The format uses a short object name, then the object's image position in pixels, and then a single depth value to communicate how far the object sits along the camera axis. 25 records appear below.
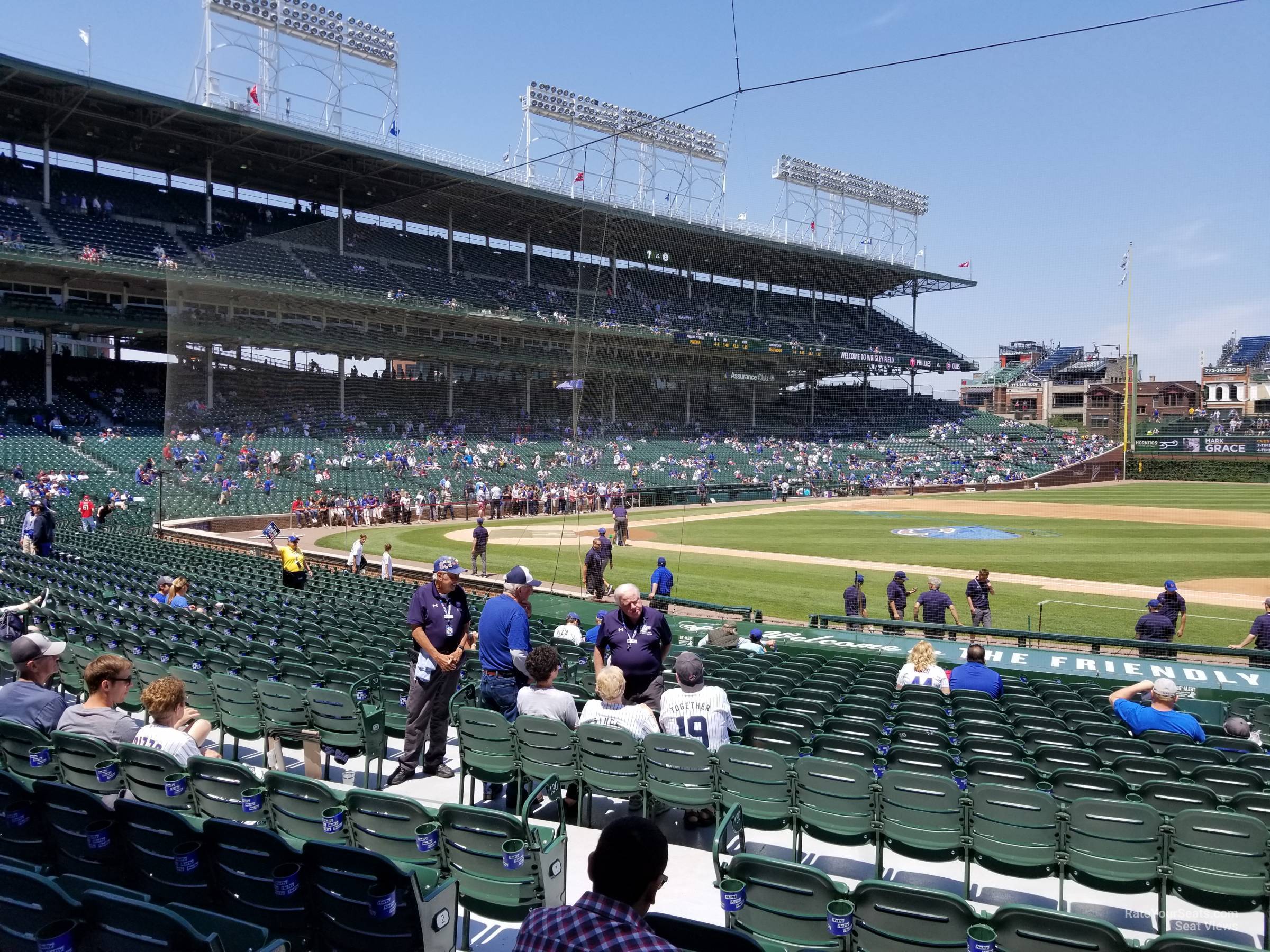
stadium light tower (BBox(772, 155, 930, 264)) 53.09
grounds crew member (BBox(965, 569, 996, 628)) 15.70
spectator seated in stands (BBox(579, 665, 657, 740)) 5.79
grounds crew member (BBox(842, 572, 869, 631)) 16.38
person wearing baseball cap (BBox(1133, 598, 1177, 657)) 13.88
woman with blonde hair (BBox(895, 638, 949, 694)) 8.39
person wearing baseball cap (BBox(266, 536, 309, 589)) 15.52
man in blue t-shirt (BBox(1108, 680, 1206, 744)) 7.10
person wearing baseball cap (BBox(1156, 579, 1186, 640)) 14.34
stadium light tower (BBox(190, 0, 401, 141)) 37.91
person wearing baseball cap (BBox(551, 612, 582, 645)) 11.52
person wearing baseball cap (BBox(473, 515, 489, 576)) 21.33
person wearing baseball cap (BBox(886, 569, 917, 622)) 15.73
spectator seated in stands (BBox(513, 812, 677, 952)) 2.30
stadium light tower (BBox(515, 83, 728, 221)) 42.09
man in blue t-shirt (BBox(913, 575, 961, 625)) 14.99
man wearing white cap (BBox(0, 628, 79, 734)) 5.39
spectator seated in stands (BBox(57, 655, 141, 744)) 5.05
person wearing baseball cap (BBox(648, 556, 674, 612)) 16.97
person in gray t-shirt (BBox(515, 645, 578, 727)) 5.92
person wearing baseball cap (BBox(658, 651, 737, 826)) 5.91
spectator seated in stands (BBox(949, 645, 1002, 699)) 8.77
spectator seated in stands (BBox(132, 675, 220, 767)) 4.76
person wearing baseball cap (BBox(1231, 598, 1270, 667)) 13.39
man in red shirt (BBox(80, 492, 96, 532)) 24.48
